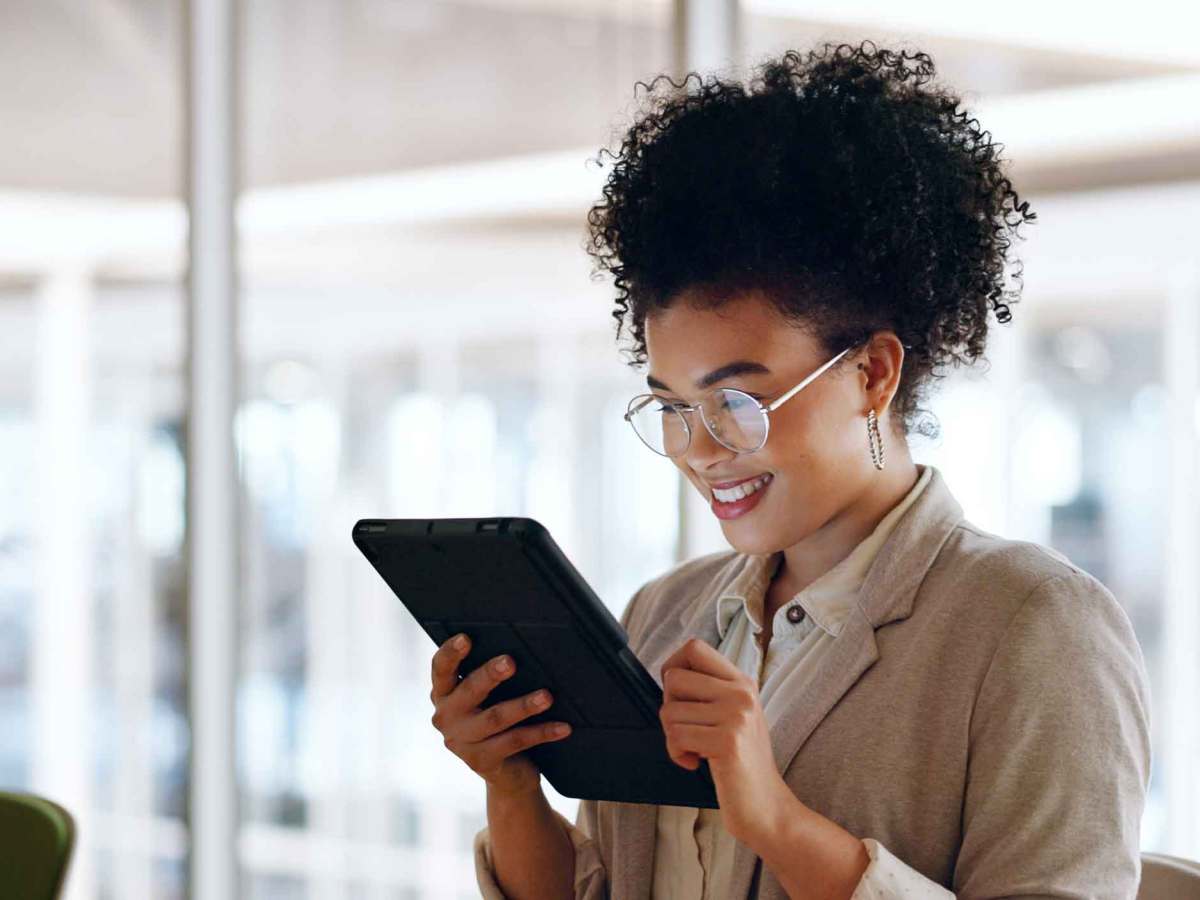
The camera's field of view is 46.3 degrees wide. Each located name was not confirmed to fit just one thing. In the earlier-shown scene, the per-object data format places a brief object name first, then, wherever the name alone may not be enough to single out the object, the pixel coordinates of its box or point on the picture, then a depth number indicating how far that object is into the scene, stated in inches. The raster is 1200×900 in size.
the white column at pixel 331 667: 129.3
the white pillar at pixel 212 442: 127.6
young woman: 43.1
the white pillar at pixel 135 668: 135.3
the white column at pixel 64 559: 138.2
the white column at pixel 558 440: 118.2
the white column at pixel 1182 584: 99.7
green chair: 69.4
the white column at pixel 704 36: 101.0
